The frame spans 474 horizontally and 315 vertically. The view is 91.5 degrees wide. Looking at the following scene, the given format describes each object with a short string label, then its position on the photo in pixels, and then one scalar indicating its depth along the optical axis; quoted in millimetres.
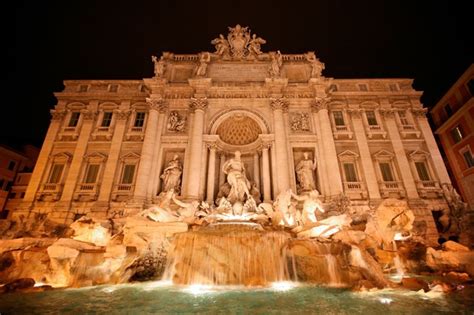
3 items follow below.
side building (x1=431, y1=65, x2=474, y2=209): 20406
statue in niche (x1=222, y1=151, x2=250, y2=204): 14812
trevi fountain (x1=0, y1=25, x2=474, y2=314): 6535
